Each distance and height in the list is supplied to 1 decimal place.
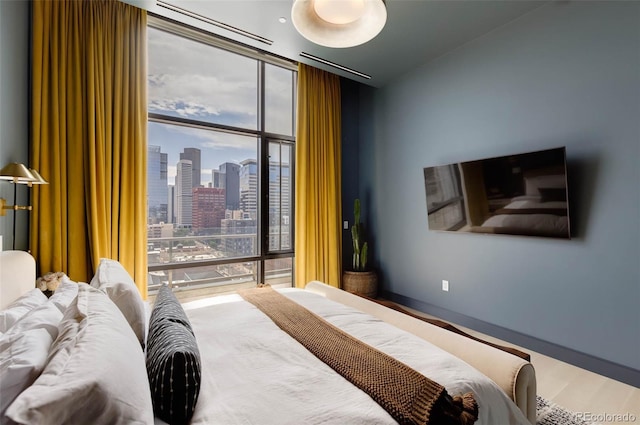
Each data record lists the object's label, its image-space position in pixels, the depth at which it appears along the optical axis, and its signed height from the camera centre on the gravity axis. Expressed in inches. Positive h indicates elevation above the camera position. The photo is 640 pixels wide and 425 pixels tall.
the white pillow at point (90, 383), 24.5 -13.9
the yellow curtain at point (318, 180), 154.6 +21.5
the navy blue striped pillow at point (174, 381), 37.0 -18.8
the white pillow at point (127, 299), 54.0 -13.2
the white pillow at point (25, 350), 28.7 -13.6
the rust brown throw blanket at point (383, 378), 38.1 -22.2
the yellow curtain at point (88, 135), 98.3 +30.0
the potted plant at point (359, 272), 155.6 -25.9
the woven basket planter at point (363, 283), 155.3 -30.8
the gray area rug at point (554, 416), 68.5 -44.4
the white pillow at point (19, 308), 46.5 -13.7
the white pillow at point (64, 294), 53.9 -13.1
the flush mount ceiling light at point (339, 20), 67.9 +45.4
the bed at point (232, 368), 27.9 -22.1
